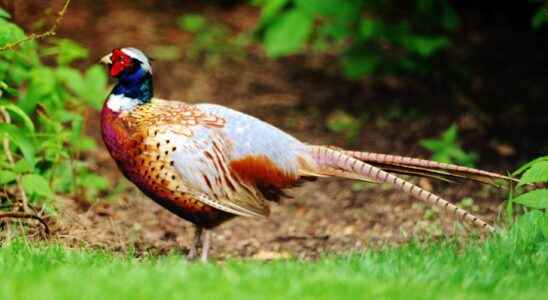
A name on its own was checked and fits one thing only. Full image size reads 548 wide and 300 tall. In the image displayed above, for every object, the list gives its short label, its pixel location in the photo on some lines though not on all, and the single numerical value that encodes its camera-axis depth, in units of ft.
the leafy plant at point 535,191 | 36.06
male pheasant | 36.86
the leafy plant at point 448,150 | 51.03
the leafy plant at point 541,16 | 49.31
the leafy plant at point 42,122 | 40.70
